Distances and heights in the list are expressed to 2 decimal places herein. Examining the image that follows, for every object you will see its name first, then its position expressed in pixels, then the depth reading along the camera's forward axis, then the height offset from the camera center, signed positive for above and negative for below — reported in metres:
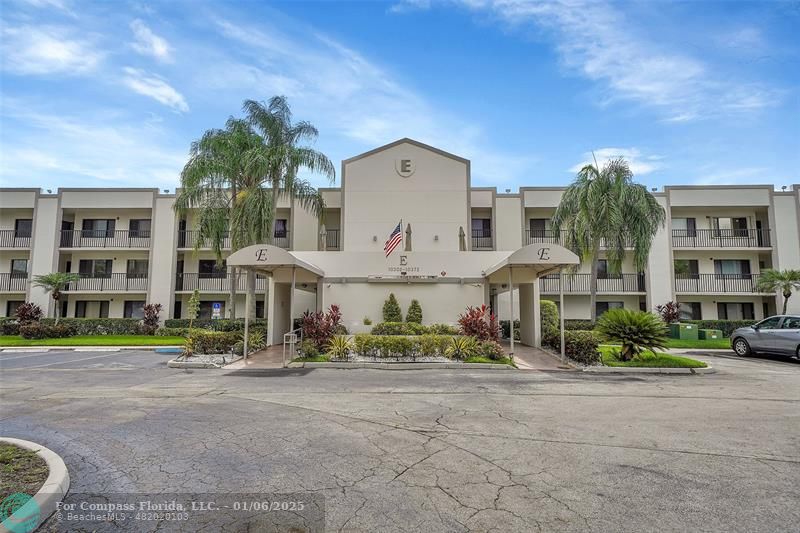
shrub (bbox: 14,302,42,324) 26.39 -0.60
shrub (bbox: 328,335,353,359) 14.34 -1.39
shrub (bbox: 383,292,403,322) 19.89 -0.24
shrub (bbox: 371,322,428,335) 18.58 -0.98
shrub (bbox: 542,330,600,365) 13.70 -1.27
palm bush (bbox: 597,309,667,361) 13.61 -0.73
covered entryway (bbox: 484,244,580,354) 14.23 +1.38
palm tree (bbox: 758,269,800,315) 24.25 +1.58
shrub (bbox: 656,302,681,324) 25.98 -0.24
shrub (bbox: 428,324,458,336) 18.71 -1.00
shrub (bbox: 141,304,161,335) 26.89 -0.99
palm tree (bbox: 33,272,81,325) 26.02 +1.36
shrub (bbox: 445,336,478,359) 14.41 -1.41
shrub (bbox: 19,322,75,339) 22.86 -1.46
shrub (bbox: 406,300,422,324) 19.88 -0.32
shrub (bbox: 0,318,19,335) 25.69 -1.47
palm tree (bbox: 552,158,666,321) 20.72 +4.58
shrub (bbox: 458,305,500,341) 15.77 -0.71
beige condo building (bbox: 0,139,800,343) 23.84 +4.48
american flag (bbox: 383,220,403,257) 18.98 +2.93
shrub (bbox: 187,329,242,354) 15.54 -1.34
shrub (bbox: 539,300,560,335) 19.80 -0.33
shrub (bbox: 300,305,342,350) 15.56 -0.82
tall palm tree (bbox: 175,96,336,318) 20.58 +6.41
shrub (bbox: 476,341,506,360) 14.46 -1.46
